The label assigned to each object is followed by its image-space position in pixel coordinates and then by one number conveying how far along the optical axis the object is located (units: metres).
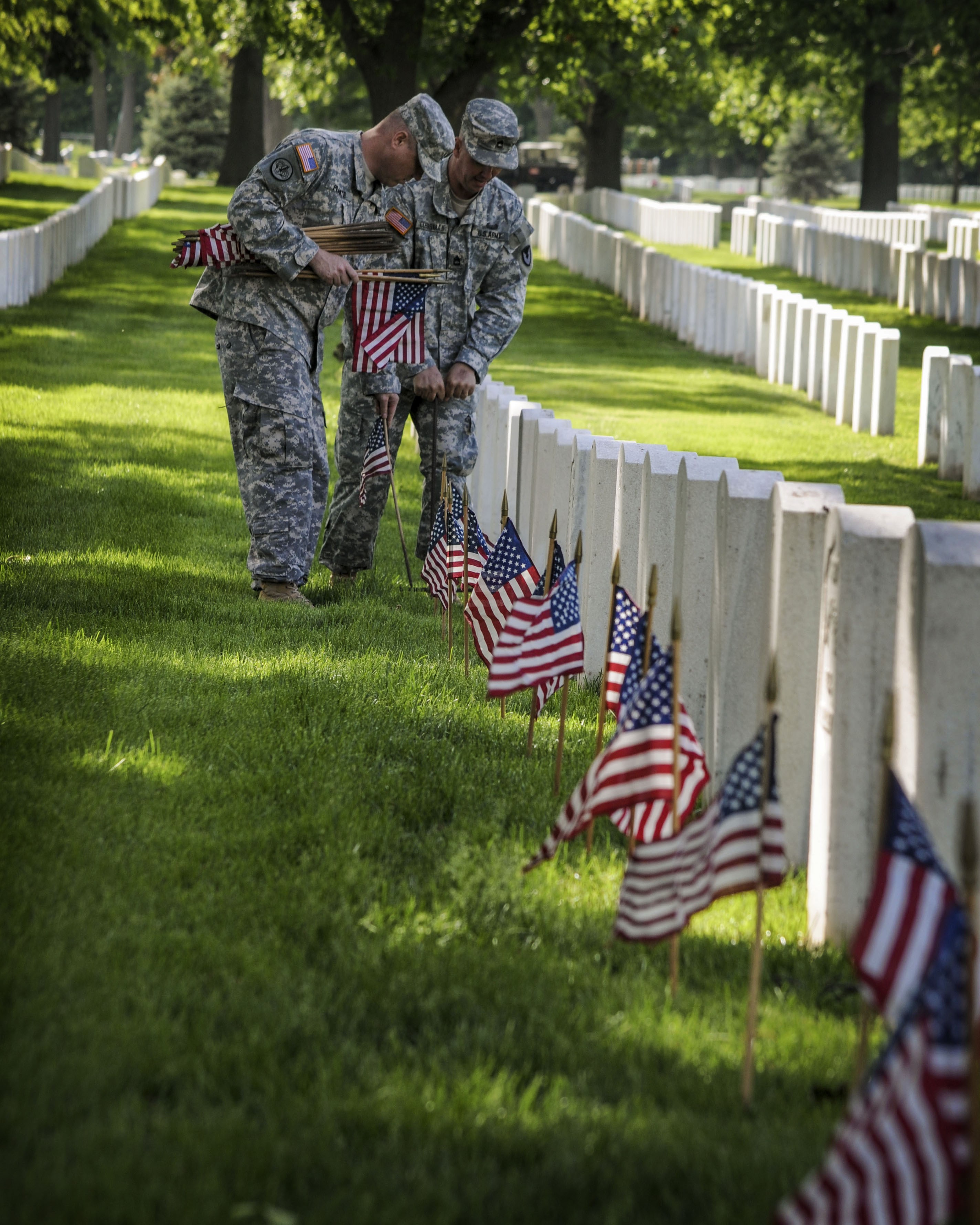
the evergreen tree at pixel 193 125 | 113.56
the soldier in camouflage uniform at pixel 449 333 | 13.48
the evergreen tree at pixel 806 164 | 136.12
